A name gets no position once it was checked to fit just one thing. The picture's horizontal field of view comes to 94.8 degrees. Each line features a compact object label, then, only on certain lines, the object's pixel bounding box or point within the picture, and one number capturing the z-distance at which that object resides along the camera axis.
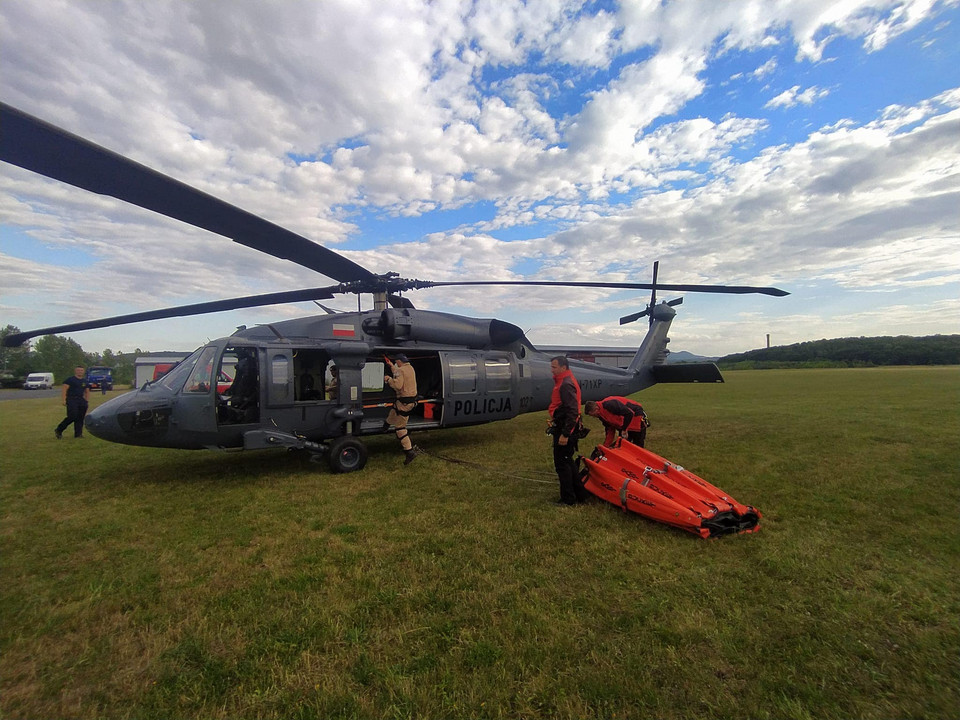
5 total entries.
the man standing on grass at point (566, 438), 5.18
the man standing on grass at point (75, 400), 10.46
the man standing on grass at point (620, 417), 6.38
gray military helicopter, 4.46
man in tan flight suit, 7.71
